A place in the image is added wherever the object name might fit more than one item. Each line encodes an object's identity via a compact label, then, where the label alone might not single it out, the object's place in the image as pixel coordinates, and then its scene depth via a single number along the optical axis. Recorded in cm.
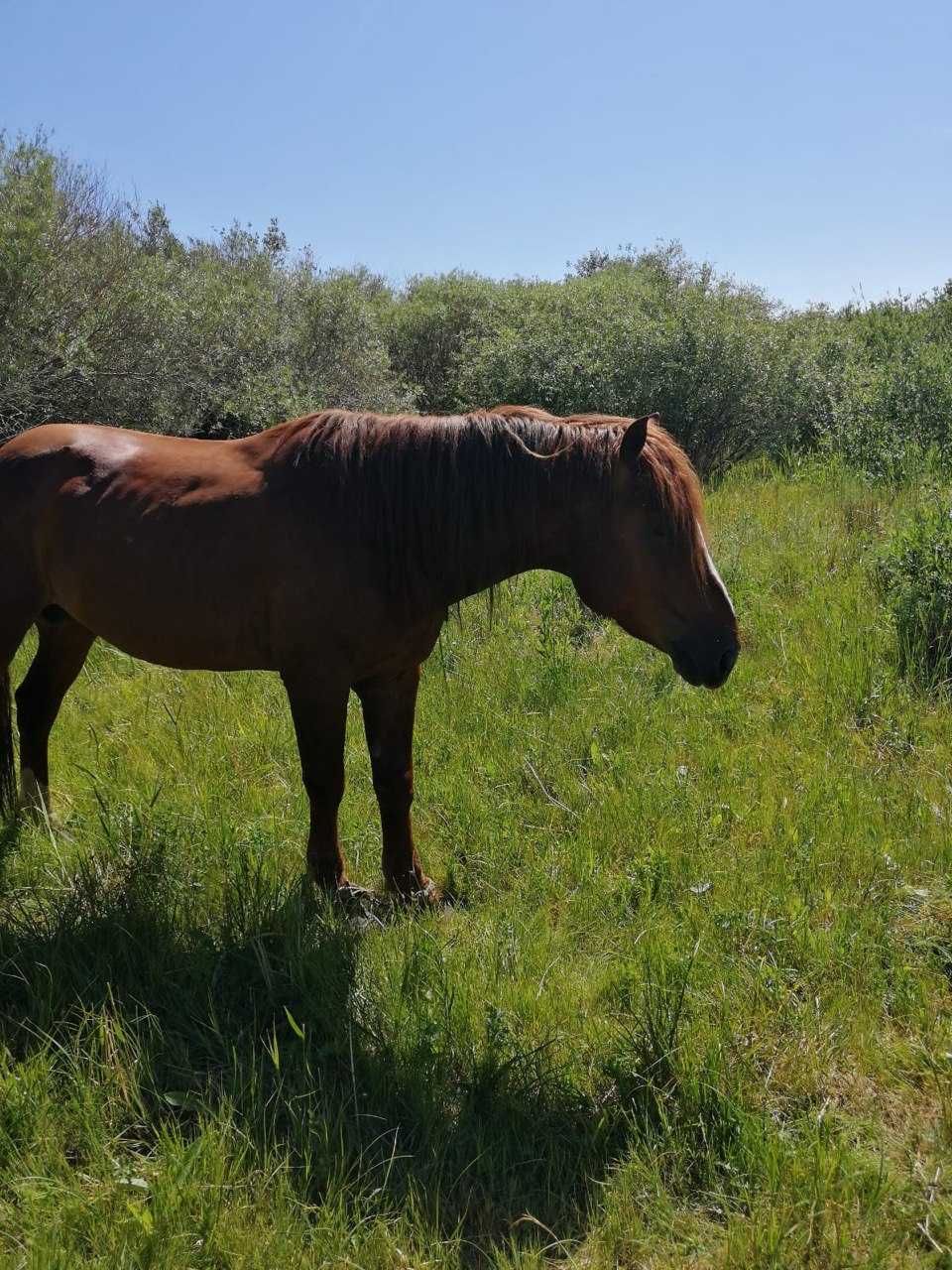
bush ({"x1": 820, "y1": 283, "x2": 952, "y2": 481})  779
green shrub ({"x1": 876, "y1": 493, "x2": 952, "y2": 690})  467
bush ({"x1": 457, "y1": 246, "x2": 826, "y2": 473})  935
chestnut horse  284
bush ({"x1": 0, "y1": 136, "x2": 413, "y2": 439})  717
